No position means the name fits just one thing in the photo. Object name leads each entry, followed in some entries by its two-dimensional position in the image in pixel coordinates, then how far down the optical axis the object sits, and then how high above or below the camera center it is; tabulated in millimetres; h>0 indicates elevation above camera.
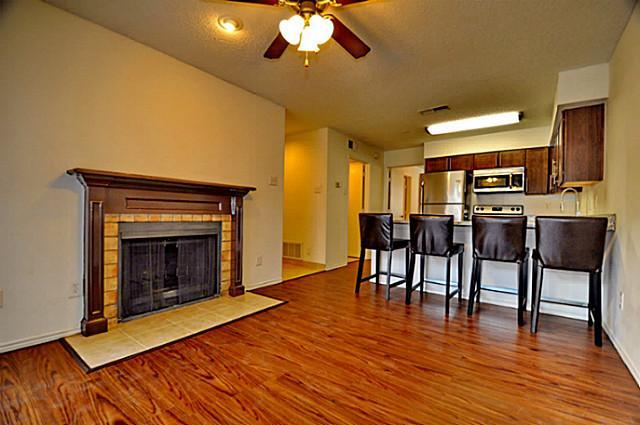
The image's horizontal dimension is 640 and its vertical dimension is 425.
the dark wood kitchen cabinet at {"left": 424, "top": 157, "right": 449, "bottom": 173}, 5805 +963
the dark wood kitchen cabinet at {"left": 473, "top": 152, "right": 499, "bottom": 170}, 5298 +964
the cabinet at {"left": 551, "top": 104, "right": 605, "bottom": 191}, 2865 +680
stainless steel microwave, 5070 +602
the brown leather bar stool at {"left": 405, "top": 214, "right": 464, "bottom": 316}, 3232 -310
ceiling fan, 1856 +1184
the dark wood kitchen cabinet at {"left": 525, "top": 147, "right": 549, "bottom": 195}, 4934 +730
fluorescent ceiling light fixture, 4375 +1417
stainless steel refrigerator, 5570 +390
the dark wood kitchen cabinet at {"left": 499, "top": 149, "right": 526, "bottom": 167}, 5070 +967
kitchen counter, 2971 -707
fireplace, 2410 -334
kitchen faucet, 4195 +222
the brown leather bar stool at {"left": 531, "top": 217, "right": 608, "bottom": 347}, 2391 -288
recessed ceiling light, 2365 +1507
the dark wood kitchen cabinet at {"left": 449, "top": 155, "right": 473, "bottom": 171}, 5527 +954
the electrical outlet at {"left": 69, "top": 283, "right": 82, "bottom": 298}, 2401 -669
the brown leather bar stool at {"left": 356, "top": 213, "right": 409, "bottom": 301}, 3631 -298
